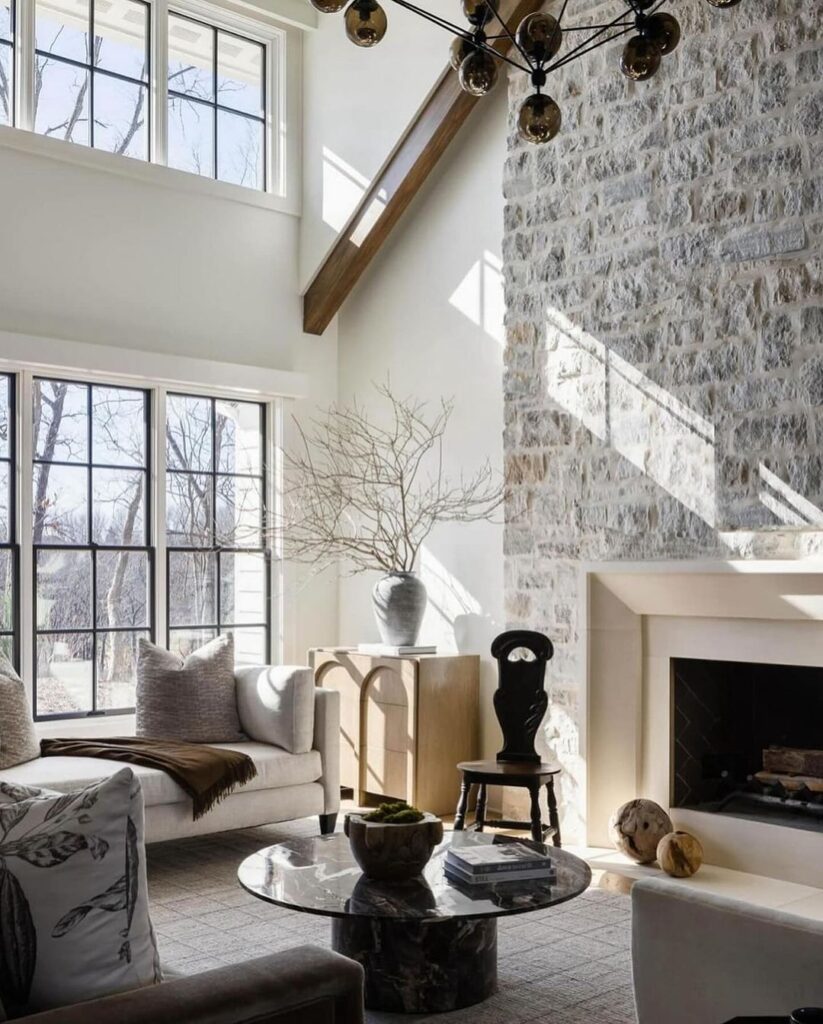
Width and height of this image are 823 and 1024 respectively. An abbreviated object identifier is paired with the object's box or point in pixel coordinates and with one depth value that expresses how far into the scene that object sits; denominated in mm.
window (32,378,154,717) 5973
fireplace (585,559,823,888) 4777
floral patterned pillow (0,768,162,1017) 1854
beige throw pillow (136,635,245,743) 5363
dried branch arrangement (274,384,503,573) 6371
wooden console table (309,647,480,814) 5859
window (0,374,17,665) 5824
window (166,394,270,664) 6480
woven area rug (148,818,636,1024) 3430
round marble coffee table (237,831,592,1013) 3125
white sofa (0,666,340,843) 4738
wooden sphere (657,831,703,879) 4703
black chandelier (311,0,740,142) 3299
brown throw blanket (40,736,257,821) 4777
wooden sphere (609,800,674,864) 4922
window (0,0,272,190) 5977
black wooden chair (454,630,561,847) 5008
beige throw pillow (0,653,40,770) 4754
